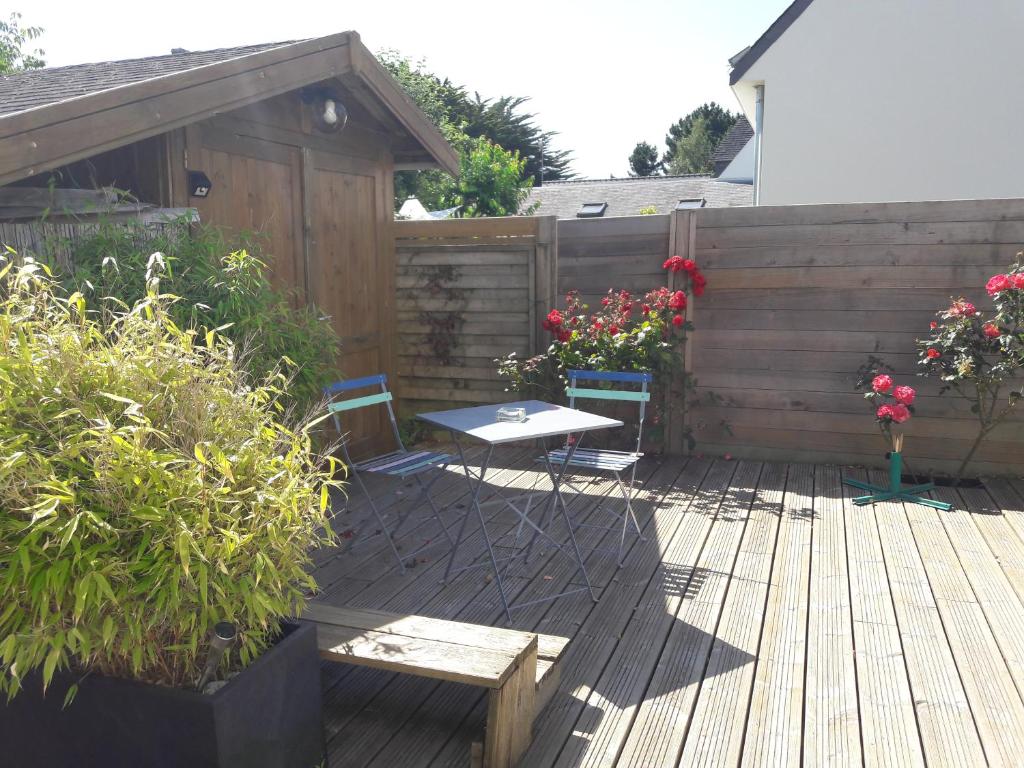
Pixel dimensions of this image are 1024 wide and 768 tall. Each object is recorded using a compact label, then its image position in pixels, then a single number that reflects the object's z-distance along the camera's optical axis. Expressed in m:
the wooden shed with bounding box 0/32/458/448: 3.36
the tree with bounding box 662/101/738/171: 42.66
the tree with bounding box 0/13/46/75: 13.03
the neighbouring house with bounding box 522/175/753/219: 20.12
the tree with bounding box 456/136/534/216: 16.58
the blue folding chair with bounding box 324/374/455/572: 3.87
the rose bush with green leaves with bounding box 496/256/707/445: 5.70
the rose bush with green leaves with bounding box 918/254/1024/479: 4.81
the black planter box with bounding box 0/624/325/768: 1.86
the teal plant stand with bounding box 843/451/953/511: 4.95
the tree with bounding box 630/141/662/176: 47.06
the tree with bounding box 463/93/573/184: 30.19
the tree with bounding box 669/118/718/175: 41.06
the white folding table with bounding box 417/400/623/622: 3.49
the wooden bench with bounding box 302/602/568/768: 2.28
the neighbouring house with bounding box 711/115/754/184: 22.47
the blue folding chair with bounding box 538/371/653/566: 4.02
